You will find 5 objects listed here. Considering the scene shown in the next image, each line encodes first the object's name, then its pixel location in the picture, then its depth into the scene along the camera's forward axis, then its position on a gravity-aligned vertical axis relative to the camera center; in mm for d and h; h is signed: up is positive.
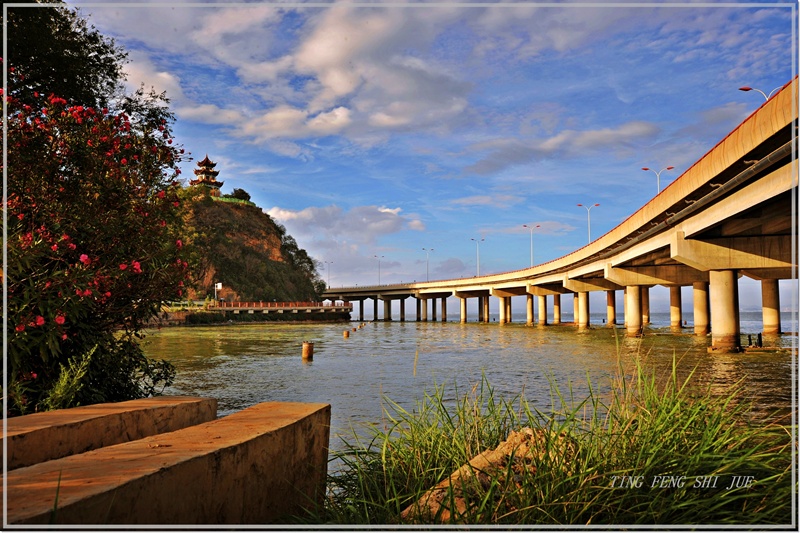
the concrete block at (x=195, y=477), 3637 -1410
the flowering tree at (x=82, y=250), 7672 +593
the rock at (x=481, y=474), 4628 -1793
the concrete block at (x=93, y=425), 5219 -1428
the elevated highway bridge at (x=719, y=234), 19109 +2388
